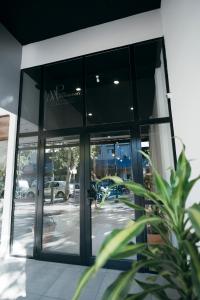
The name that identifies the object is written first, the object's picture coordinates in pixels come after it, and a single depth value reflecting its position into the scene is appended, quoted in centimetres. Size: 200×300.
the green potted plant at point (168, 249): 86
